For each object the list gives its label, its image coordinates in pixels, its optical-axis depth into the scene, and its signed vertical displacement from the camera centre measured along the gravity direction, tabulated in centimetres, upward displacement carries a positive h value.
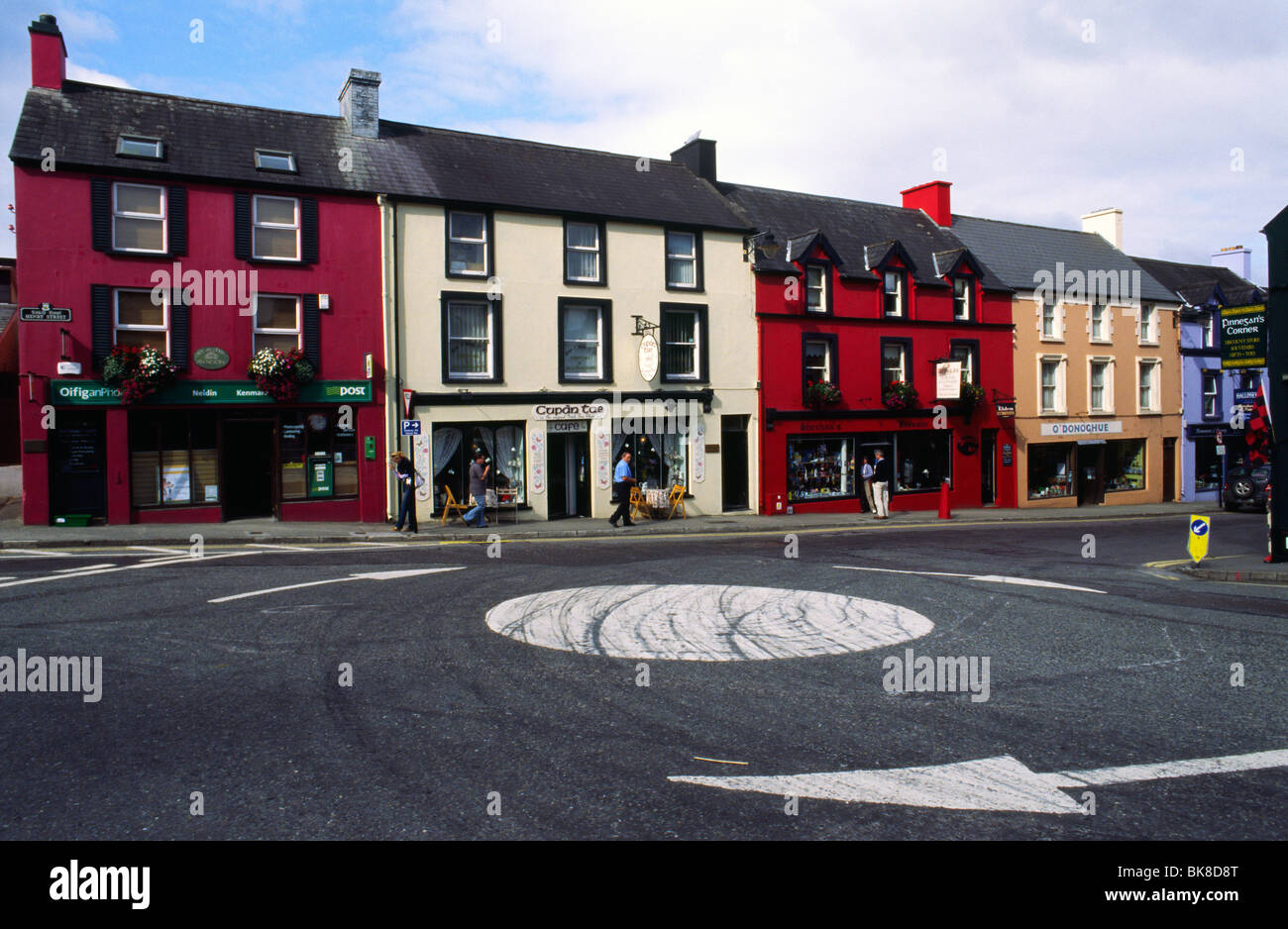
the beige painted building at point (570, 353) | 2312 +283
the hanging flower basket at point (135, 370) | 1947 +193
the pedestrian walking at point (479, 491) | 2148 -85
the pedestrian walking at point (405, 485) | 2005 -65
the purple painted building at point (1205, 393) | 3978 +251
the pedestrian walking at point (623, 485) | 2228 -77
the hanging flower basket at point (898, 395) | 3016 +191
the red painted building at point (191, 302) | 1966 +364
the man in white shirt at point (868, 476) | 2878 -78
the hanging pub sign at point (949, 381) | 3027 +238
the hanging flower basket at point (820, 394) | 2838 +185
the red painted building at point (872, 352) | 2831 +343
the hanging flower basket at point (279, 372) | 2077 +199
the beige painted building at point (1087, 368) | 3472 +335
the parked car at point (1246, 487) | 3141 -138
